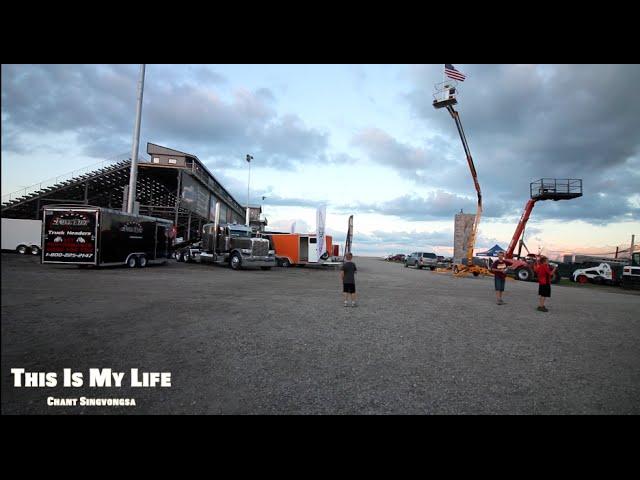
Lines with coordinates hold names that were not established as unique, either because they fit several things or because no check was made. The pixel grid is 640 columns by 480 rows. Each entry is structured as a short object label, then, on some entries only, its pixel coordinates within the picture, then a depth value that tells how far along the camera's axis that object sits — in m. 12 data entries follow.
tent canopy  25.79
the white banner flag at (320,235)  22.62
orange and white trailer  27.53
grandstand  34.56
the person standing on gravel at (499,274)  10.72
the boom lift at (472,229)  24.62
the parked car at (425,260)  36.84
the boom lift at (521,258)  24.44
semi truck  21.03
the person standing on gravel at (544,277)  9.70
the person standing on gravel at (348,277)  9.11
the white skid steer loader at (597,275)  24.92
